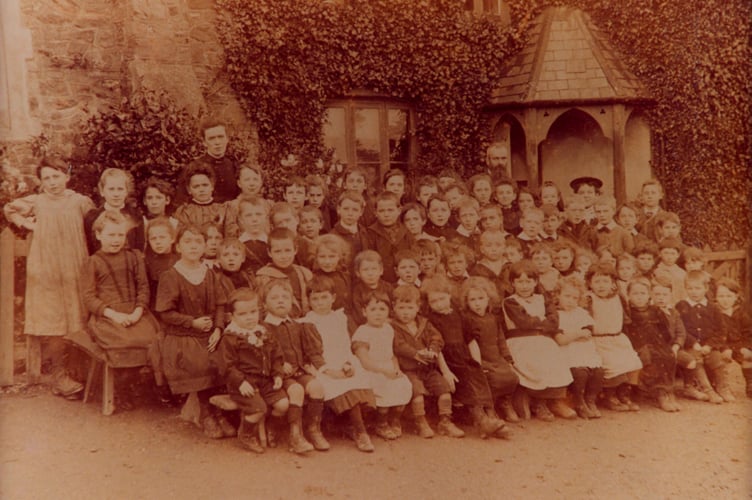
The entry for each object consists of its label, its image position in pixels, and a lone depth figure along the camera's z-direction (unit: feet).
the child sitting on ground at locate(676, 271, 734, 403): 14.57
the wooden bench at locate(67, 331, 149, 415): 12.45
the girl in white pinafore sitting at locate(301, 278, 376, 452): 11.71
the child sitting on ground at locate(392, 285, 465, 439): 12.37
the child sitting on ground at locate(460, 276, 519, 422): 12.93
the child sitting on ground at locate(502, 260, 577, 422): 13.28
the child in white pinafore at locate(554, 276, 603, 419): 13.55
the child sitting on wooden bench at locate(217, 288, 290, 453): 11.38
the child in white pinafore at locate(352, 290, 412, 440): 12.12
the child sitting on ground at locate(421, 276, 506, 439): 12.69
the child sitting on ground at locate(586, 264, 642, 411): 13.94
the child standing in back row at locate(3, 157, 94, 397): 13.50
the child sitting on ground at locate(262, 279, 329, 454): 11.47
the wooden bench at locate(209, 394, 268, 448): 11.47
